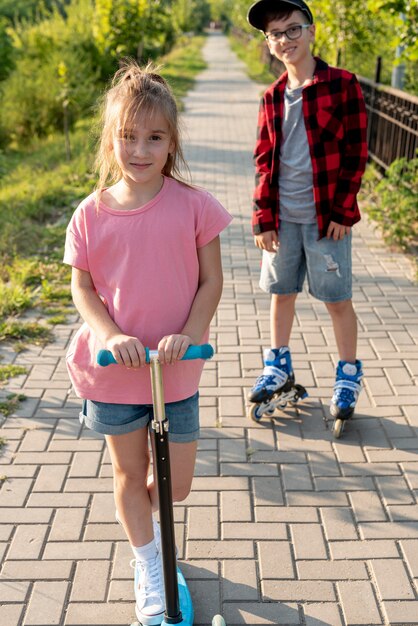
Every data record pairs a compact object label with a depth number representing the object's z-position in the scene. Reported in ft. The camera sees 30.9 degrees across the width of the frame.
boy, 10.85
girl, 7.39
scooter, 6.84
